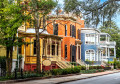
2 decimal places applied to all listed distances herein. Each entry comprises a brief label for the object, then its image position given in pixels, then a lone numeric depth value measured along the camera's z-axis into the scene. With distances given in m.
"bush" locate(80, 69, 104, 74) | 33.17
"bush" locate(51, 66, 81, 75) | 24.77
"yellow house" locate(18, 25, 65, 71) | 29.36
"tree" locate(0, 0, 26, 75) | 18.48
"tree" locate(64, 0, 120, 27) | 17.12
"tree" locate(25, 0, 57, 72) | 21.56
